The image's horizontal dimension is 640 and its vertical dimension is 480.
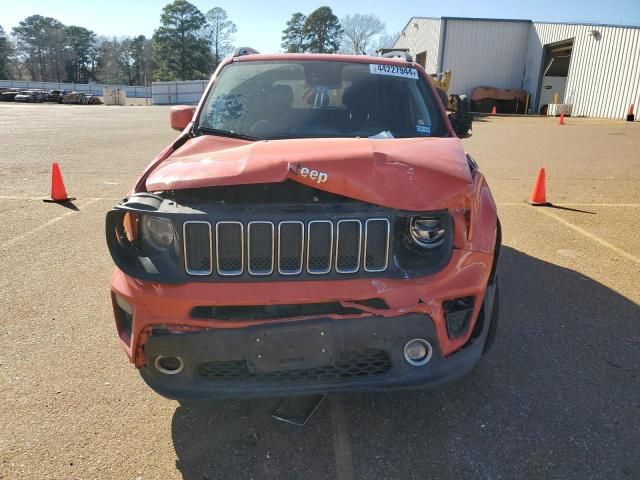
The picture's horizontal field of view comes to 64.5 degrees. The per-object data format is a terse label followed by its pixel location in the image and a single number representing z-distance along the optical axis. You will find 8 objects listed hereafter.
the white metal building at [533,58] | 28.42
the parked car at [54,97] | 59.08
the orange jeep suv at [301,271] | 2.27
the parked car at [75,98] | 58.16
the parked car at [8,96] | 58.59
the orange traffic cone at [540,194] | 7.76
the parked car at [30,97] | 56.06
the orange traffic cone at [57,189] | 7.49
